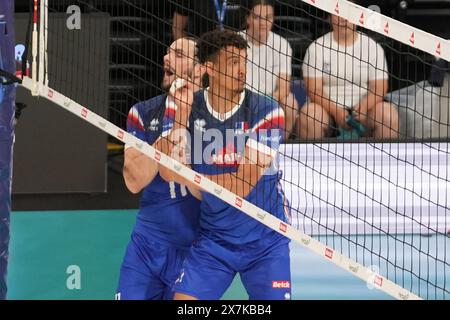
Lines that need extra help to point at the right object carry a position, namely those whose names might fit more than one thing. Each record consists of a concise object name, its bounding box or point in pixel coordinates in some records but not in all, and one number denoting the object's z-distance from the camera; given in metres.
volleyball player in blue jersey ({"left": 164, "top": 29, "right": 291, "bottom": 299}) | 10.82
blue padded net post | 10.55
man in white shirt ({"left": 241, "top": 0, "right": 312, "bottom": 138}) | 16.71
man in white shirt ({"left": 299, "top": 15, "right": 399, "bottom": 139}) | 17.47
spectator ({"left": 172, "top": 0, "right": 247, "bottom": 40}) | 17.58
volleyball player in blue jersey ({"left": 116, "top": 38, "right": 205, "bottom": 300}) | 11.24
